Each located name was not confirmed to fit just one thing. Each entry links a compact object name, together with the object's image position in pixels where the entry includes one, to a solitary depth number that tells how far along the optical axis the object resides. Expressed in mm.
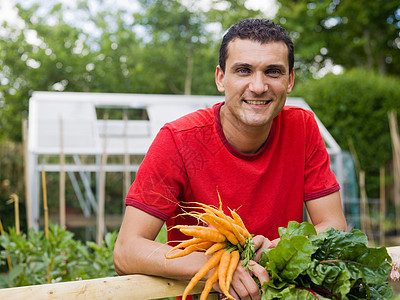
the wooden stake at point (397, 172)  6008
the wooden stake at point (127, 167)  3919
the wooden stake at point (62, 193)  3396
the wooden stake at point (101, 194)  3650
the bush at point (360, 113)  8648
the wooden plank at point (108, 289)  1189
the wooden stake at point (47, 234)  2689
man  1564
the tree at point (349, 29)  13133
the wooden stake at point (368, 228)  6341
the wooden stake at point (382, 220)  6137
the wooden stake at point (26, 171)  3414
